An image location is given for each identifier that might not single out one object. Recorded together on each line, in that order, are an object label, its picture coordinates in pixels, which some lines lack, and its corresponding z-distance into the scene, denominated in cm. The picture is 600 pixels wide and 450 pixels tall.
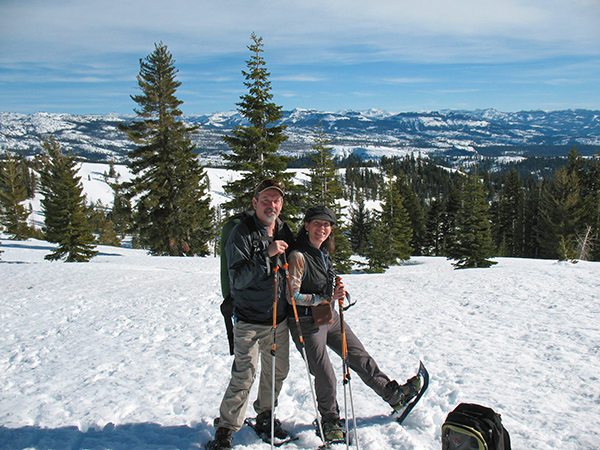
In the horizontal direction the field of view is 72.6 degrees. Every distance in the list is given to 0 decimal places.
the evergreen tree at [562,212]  4678
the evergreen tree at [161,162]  2834
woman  400
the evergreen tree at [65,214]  3094
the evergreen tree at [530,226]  5978
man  372
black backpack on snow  306
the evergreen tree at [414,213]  6230
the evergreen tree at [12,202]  5722
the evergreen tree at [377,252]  3378
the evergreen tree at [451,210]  6028
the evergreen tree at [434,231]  6231
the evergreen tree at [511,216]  6319
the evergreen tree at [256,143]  2472
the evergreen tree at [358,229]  6662
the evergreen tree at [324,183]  3023
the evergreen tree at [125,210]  2870
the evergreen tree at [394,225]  3756
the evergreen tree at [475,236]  3362
